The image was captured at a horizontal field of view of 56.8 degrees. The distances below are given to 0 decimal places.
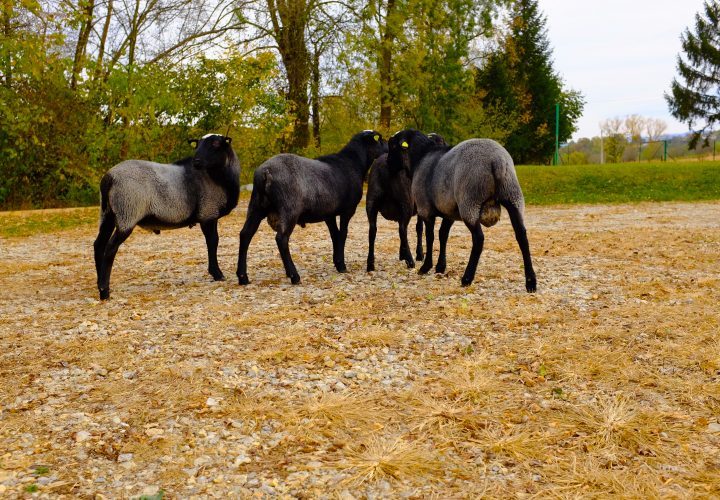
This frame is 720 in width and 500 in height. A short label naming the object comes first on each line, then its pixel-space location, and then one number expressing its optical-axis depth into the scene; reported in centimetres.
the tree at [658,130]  6938
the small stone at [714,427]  390
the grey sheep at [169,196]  738
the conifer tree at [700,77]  5309
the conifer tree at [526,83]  4041
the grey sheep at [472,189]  727
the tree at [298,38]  2677
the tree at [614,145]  5074
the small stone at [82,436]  390
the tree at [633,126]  6618
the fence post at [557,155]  3797
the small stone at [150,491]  326
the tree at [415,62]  2738
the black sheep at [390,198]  898
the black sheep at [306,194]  796
